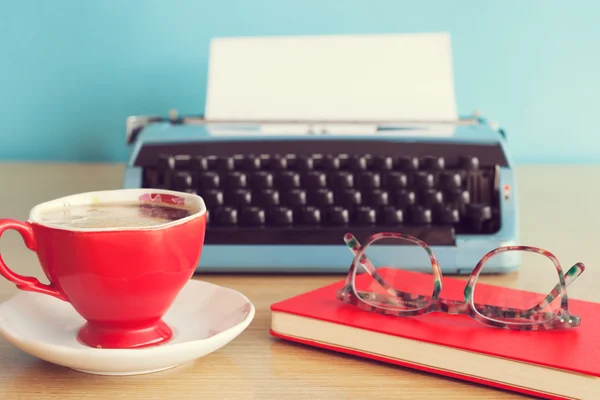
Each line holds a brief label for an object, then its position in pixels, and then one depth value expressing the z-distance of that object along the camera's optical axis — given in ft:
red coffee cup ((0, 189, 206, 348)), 2.26
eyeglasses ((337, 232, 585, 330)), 2.39
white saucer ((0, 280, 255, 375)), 2.24
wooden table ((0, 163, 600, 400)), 2.29
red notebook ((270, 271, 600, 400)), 2.23
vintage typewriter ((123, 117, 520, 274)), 3.04
